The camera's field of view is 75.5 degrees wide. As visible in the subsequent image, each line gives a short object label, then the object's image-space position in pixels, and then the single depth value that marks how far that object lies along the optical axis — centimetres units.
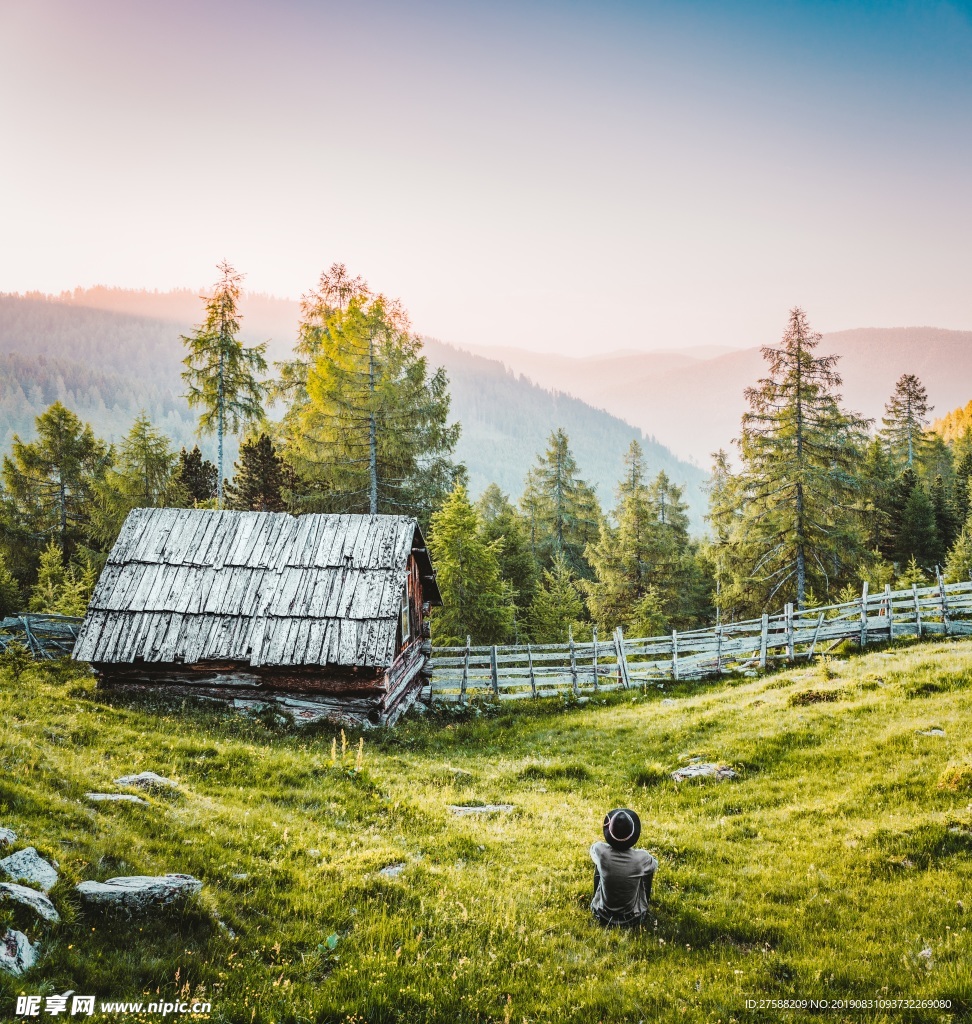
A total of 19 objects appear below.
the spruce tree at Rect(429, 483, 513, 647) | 2744
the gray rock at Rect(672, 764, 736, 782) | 1199
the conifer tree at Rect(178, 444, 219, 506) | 4247
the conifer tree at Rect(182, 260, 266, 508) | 3303
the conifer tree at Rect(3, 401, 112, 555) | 4138
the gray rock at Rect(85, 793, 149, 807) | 793
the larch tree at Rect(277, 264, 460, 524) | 3095
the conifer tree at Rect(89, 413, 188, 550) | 3603
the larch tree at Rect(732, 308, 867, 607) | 2711
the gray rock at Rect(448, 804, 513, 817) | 1052
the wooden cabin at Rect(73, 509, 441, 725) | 1684
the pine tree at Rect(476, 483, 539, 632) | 3572
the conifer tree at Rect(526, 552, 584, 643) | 3356
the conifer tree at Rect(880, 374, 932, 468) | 5878
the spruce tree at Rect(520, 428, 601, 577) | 4966
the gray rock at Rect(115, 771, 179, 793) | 916
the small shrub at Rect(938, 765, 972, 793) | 918
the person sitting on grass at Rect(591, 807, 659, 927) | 664
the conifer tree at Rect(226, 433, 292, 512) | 3400
